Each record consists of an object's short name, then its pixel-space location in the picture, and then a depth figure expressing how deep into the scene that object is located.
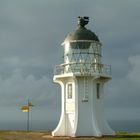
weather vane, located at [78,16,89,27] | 39.84
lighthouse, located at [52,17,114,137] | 37.56
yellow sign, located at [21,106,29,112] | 39.16
